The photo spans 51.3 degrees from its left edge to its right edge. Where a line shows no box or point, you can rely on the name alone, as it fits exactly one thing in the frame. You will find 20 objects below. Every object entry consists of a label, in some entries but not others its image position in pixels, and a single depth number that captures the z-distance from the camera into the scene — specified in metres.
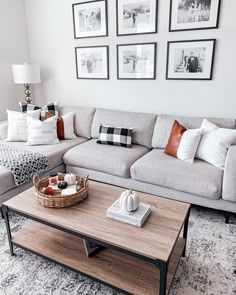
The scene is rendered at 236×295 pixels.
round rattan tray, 1.59
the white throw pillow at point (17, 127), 2.94
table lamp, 3.26
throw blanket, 2.25
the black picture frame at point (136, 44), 2.85
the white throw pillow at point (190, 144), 2.30
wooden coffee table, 1.30
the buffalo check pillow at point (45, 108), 3.19
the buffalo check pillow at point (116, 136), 2.77
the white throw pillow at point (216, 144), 2.18
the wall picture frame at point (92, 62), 3.20
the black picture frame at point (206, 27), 2.45
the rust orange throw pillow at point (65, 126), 3.07
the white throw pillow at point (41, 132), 2.84
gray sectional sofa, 2.06
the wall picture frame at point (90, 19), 3.04
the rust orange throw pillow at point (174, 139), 2.44
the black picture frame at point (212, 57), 2.57
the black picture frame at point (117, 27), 2.74
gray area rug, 1.53
